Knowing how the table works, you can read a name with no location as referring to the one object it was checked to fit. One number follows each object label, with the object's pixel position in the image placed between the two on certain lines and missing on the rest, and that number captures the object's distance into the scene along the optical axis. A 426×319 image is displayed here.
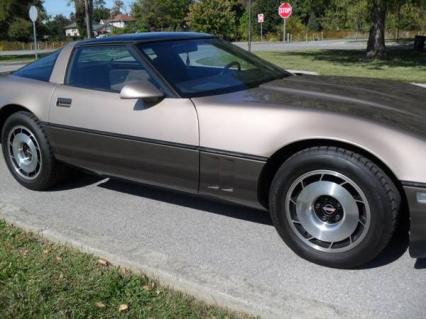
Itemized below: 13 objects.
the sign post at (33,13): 20.12
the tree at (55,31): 86.89
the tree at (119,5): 74.54
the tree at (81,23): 67.54
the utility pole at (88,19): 23.51
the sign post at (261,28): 49.85
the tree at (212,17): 49.75
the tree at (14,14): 37.28
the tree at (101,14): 109.00
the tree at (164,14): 60.81
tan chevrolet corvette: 2.83
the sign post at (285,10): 34.41
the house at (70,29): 109.75
